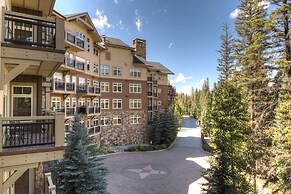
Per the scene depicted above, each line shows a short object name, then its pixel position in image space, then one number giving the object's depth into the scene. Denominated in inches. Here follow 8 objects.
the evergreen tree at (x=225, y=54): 1238.9
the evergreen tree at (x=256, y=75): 496.1
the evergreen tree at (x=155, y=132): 1132.5
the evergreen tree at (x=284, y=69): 393.4
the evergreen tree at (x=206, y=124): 1568.7
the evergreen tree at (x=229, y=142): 465.7
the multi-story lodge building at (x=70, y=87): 200.2
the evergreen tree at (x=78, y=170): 382.2
